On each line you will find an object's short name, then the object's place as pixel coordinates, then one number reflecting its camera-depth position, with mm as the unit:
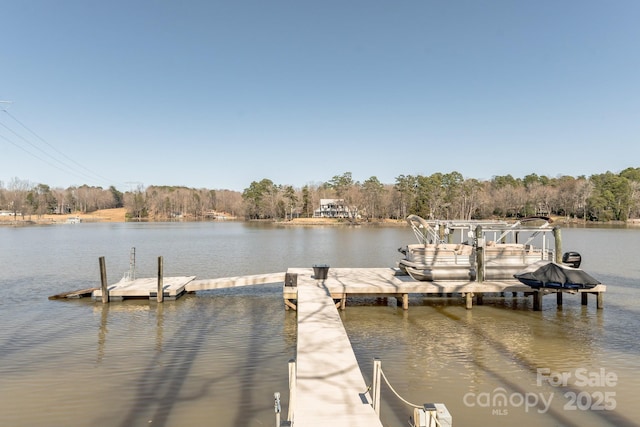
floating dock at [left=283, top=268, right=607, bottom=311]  15312
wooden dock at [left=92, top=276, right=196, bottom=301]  17172
